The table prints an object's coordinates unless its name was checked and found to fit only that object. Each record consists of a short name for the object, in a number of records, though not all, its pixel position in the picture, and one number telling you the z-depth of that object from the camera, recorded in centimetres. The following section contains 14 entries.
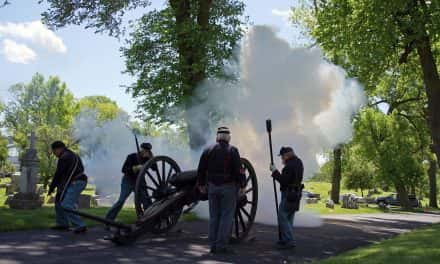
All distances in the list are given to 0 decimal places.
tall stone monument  1498
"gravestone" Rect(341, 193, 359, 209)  3133
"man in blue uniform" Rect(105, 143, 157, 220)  1013
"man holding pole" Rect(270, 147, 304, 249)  883
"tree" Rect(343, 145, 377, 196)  4646
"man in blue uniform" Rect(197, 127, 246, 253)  794
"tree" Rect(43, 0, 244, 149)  1658
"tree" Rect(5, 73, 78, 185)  6266
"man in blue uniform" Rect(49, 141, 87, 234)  969
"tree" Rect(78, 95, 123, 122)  7319
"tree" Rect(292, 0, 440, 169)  1769
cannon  817
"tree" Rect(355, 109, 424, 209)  3841
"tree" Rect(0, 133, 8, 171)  6638
